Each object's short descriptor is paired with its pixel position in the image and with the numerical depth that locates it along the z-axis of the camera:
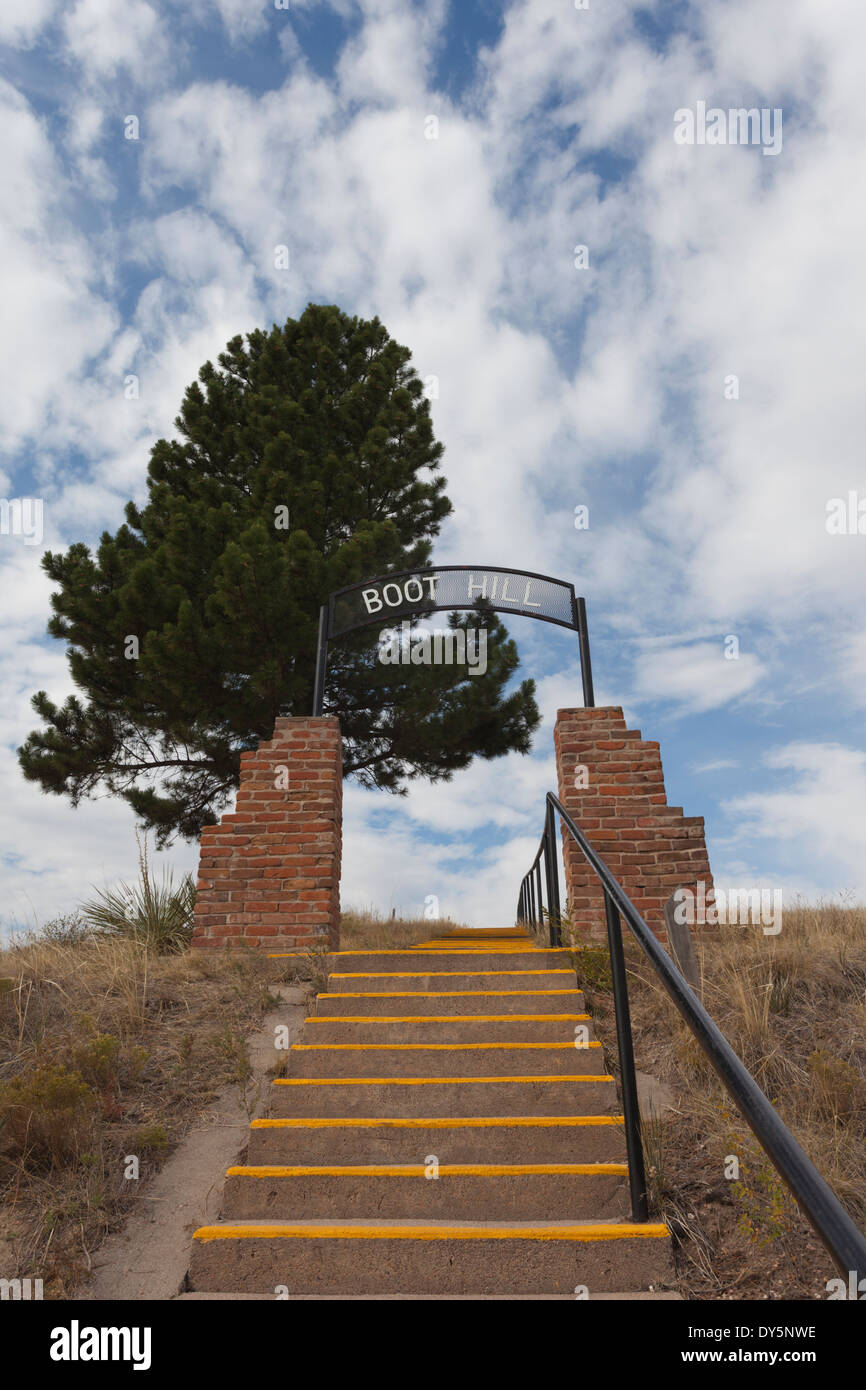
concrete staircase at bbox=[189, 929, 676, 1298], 3.07
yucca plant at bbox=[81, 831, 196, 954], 7.35
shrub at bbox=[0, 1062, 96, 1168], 3.74
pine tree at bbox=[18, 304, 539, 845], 10.90
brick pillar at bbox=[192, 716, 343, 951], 6.77
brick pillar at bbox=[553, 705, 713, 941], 6.77
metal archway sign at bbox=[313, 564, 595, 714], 8.21
